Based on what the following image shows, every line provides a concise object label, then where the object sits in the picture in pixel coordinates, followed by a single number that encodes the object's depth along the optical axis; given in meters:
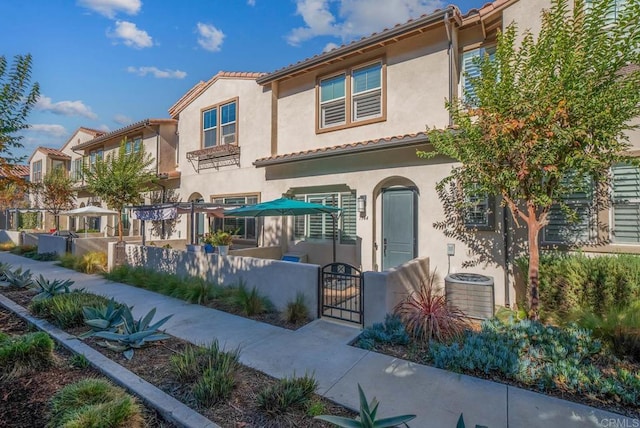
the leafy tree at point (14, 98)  7.32
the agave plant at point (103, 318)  5.41
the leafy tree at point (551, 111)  5.07
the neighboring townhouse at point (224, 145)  12.84
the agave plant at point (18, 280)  8.98
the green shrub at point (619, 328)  4.74
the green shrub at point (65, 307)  6.08
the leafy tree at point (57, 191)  20.14
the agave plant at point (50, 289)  7.48
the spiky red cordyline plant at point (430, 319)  5.59
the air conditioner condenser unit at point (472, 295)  6.85
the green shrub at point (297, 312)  6.76
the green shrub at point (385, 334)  5.50
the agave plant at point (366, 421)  2.91
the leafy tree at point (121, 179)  15.32
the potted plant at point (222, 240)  10.91
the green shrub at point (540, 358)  3.98
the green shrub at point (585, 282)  5.99
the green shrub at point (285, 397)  3.54
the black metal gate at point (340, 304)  6.53
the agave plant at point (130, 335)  5.06
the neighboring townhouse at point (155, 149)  16.77
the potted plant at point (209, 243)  10.70
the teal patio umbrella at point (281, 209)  8.84
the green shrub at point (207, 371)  3.69
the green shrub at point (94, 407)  3.06
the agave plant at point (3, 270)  9.78
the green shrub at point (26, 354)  4.31
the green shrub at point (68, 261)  12.96
